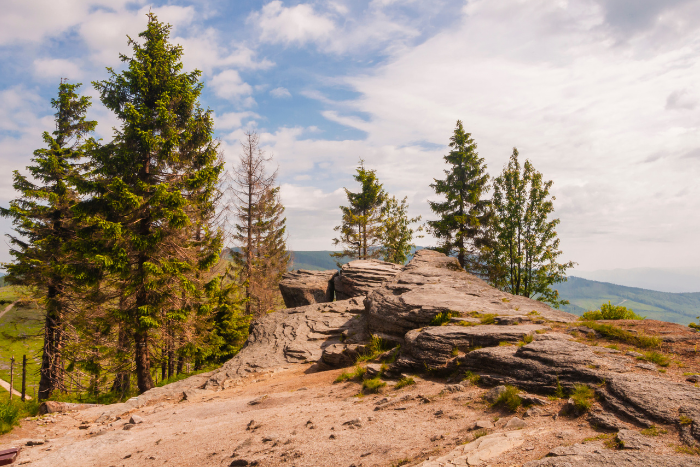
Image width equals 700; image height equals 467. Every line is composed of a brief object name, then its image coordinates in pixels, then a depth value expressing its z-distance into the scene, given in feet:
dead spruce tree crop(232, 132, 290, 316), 89.66
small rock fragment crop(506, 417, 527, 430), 17.14
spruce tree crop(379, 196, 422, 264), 114.52
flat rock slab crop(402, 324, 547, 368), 27.81
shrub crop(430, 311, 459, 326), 35.06
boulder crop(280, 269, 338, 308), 79.25
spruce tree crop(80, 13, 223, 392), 46.09
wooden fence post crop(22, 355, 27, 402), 50.57
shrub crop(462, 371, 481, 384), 24.03
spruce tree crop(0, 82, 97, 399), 56.44
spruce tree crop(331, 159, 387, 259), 110.93
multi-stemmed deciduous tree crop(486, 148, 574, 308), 88.12
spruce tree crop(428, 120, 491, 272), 89.71
